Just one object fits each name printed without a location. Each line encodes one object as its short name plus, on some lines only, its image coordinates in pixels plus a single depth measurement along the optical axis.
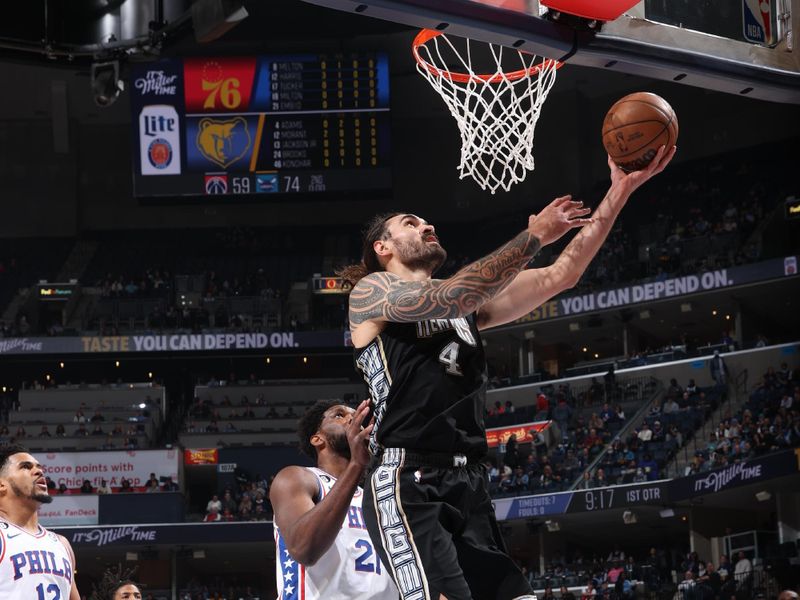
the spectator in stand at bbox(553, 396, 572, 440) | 28.95
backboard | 5.67
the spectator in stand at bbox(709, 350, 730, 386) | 27.84
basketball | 5.02
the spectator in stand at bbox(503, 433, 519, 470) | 28.15
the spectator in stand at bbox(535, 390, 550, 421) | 29.40
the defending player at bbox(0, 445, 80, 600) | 6.95
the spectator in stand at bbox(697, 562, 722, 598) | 19.89
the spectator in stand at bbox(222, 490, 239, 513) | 28.92
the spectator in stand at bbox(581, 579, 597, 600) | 22.31
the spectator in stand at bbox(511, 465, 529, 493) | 27.05
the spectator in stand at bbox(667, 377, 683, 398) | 27.84
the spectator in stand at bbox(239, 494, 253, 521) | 28.53
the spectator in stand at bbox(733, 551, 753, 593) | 20.02
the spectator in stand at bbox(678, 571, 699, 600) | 20.12
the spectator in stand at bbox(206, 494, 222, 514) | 28.81
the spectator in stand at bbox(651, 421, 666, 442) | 26.43
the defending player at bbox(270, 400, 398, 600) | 4.97
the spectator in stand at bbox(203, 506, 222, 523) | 28.55
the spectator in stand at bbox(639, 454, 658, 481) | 25.45
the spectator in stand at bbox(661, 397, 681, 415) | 27.23
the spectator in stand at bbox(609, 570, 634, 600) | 22.00
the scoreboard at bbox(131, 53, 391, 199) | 30.48
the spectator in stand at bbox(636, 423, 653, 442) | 26.52
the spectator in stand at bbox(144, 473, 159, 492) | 29.06
